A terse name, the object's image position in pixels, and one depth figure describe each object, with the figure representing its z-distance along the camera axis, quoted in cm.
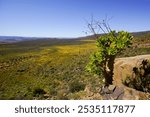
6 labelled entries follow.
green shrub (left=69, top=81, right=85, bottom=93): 694
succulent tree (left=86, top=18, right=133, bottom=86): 508
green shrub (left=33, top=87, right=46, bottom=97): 752
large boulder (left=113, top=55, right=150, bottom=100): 502
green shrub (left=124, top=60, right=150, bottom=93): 490
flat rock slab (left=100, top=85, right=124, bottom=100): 418
